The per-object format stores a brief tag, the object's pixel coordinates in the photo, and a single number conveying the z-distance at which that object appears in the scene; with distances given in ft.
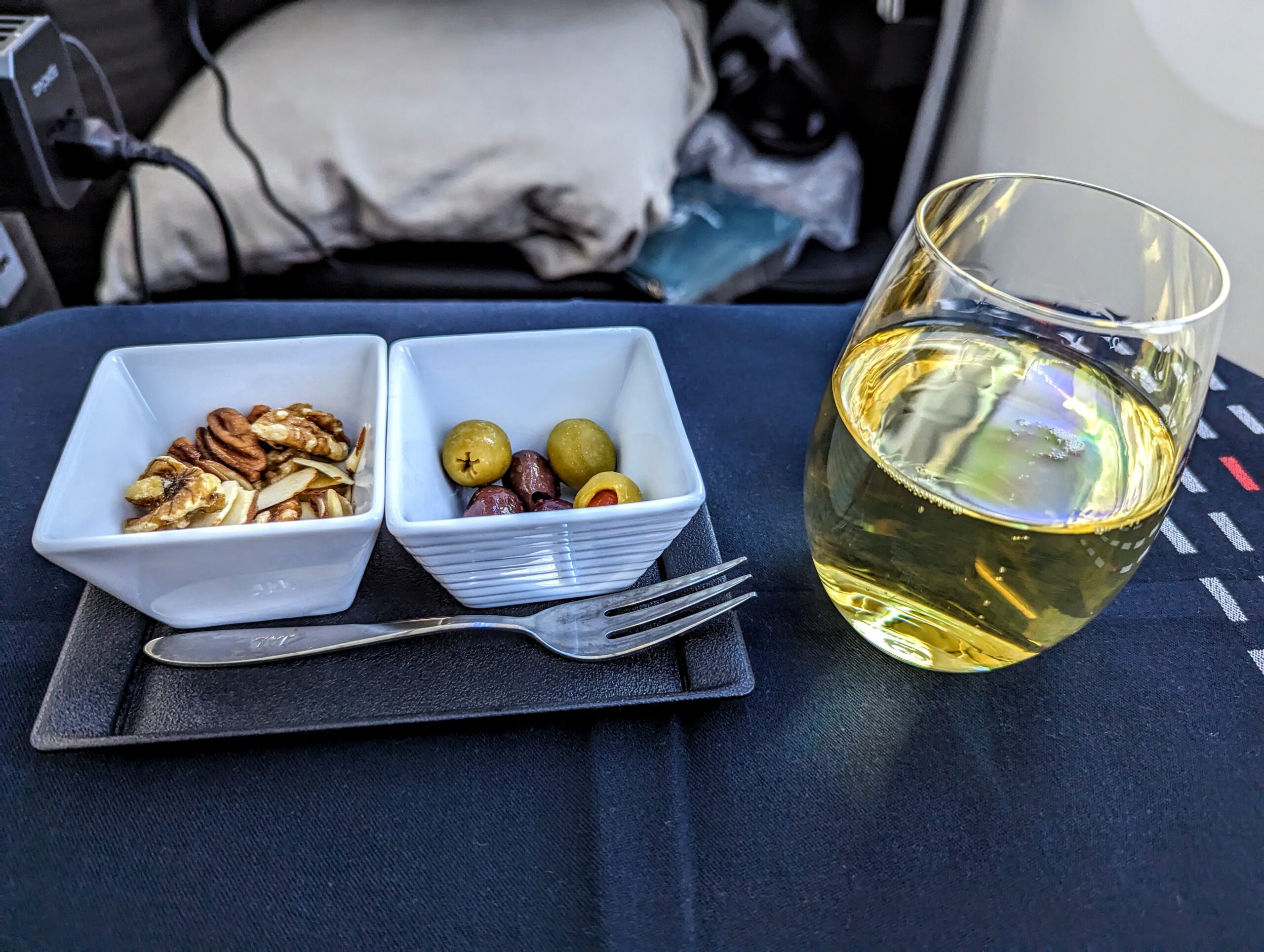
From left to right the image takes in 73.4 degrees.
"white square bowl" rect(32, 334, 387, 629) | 1.07
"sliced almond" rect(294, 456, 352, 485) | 1.33
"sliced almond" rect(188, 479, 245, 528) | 1.24
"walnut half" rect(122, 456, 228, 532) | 1.20
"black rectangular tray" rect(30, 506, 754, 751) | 1.08
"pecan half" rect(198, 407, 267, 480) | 1.34
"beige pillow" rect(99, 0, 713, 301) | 2.41
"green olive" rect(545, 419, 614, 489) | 1.40
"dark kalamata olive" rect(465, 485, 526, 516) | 1.27
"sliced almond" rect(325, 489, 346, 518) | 1.28
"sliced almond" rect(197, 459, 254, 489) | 1.32
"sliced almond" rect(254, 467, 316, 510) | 1.30
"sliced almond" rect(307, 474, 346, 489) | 1.32
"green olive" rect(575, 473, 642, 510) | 1.28
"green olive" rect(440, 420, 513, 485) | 1.36
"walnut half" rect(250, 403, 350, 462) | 1.36
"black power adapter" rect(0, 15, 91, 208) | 1.87
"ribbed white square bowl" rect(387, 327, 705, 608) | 1.11
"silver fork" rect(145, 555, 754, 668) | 1.14
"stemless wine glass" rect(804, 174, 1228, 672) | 0.96
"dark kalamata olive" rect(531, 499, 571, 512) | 1.29
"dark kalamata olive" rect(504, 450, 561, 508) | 1.36
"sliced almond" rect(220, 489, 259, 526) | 1.26
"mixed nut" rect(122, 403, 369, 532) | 1.24
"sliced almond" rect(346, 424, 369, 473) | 1.35
